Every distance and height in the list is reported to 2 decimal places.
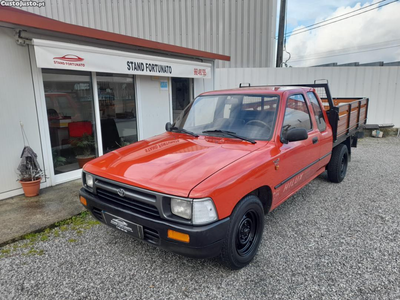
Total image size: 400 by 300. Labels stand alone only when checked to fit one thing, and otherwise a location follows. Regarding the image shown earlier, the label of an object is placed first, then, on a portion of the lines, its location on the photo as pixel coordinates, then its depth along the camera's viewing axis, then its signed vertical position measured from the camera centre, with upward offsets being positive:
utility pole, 13.59 +3.23
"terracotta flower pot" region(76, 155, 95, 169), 5.81 -1.28
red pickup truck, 2.32 -0.74
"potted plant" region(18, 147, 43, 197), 4.57 -1.22
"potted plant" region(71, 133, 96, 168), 5.78 -1.04
